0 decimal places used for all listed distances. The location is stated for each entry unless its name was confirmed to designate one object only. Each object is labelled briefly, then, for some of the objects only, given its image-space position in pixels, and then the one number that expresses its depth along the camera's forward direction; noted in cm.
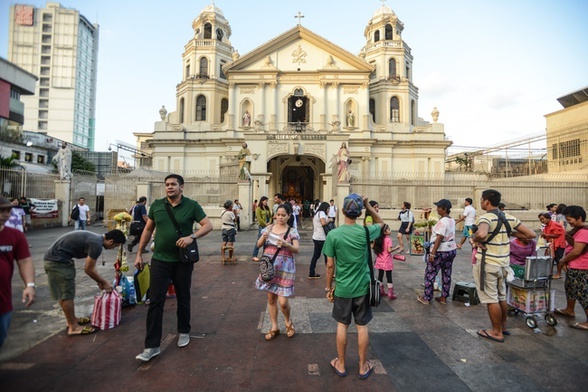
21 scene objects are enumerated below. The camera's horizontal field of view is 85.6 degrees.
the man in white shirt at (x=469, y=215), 1004
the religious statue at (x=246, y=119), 2858
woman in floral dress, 385
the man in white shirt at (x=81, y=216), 1267
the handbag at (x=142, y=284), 505
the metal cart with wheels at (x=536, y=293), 428
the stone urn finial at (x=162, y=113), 3069
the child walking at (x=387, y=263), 550
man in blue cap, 303
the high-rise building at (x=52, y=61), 6625
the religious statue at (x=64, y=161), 1692
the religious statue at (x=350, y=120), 2852
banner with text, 1549
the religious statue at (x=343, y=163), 1627
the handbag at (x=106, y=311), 415
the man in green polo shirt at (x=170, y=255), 342
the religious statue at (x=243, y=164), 1688
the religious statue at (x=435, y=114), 2989
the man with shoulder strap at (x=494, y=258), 388
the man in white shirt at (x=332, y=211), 1137
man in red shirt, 257
